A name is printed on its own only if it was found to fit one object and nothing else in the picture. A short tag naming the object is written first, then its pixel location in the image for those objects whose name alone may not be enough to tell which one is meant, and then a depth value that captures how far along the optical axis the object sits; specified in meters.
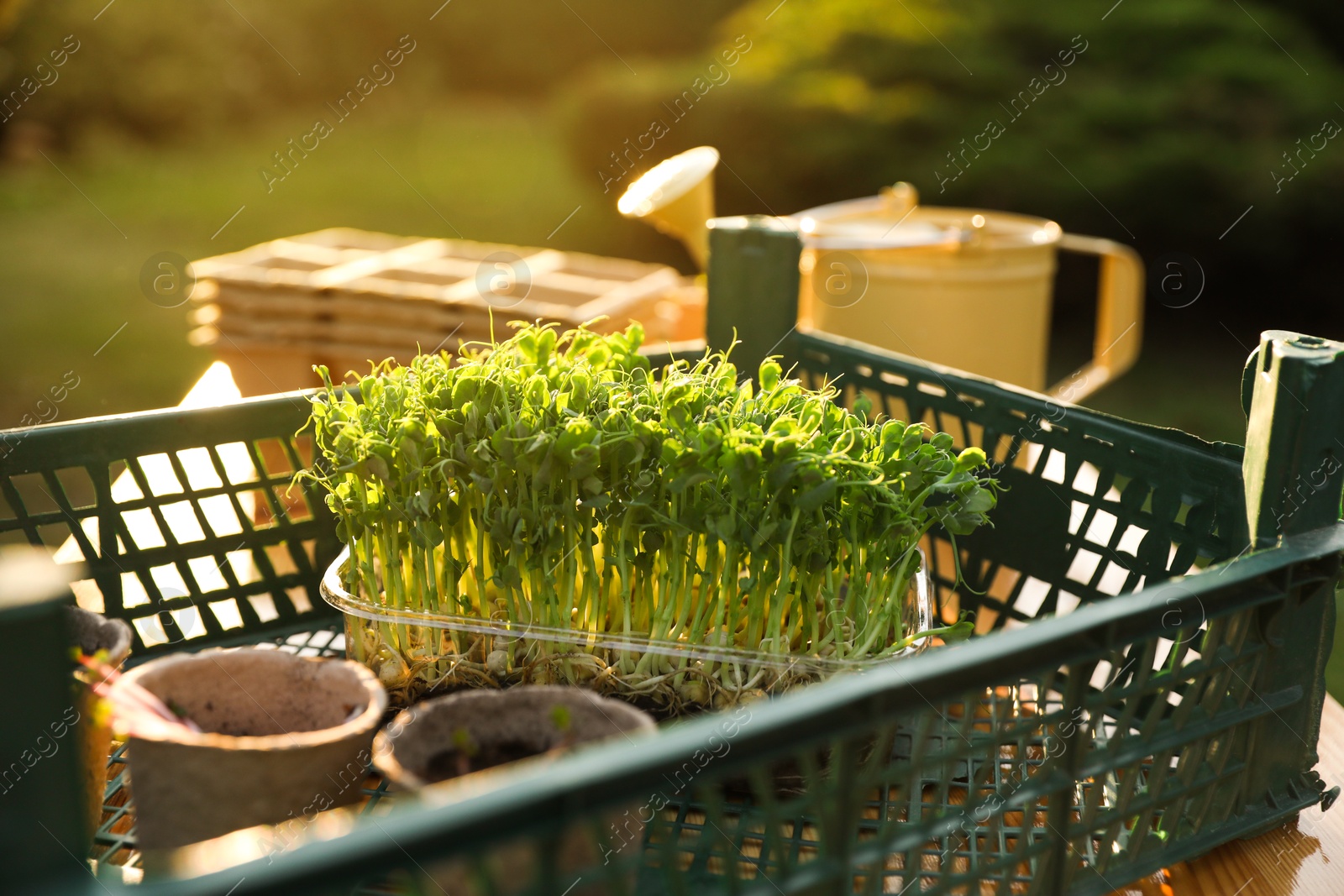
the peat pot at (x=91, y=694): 1.03
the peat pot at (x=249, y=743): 0.99
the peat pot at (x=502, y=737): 0.98
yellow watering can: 1.37
